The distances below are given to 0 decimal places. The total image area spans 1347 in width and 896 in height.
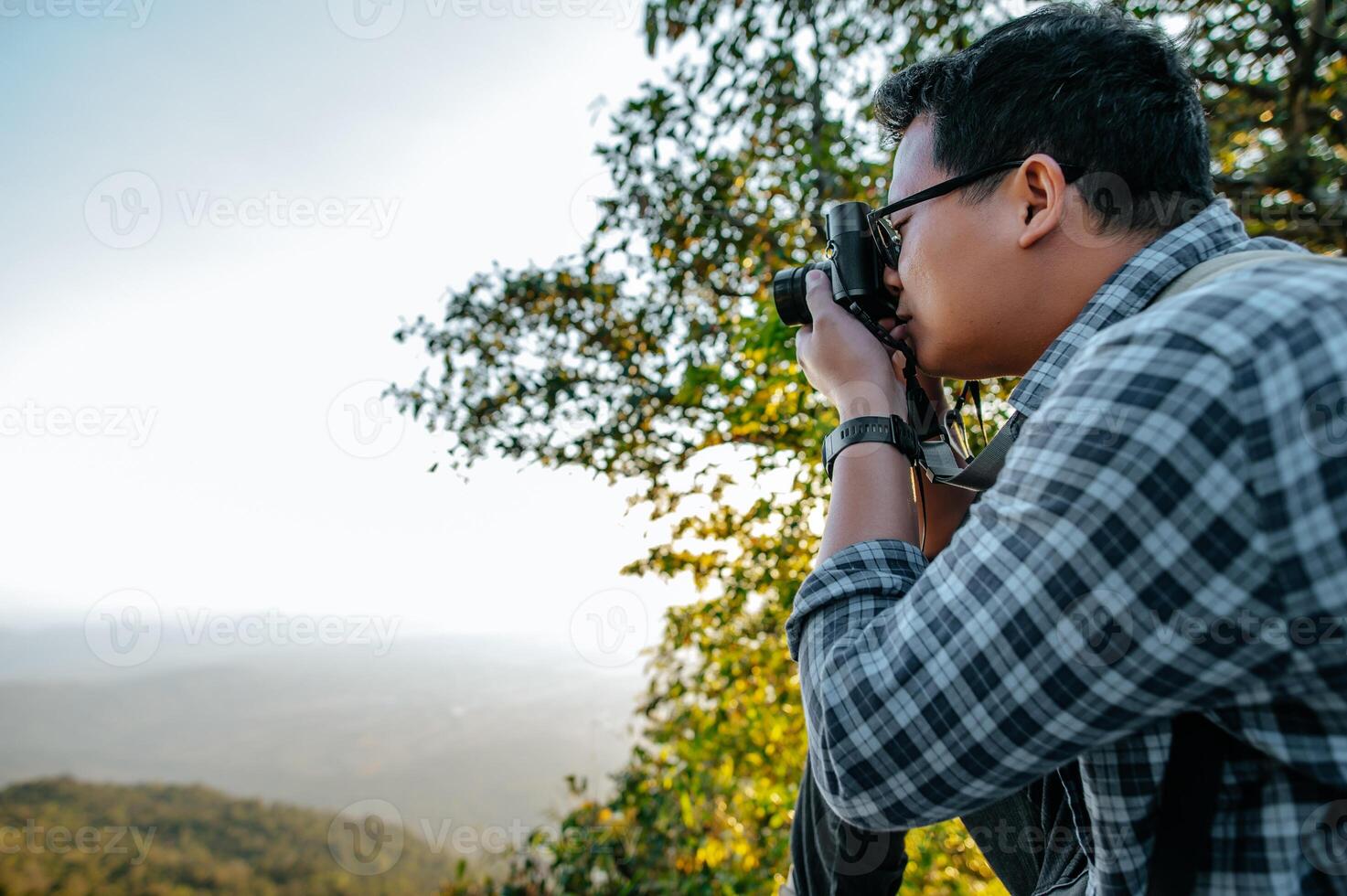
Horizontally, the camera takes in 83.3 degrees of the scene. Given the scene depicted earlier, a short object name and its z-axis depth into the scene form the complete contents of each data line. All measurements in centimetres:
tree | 277
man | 56
